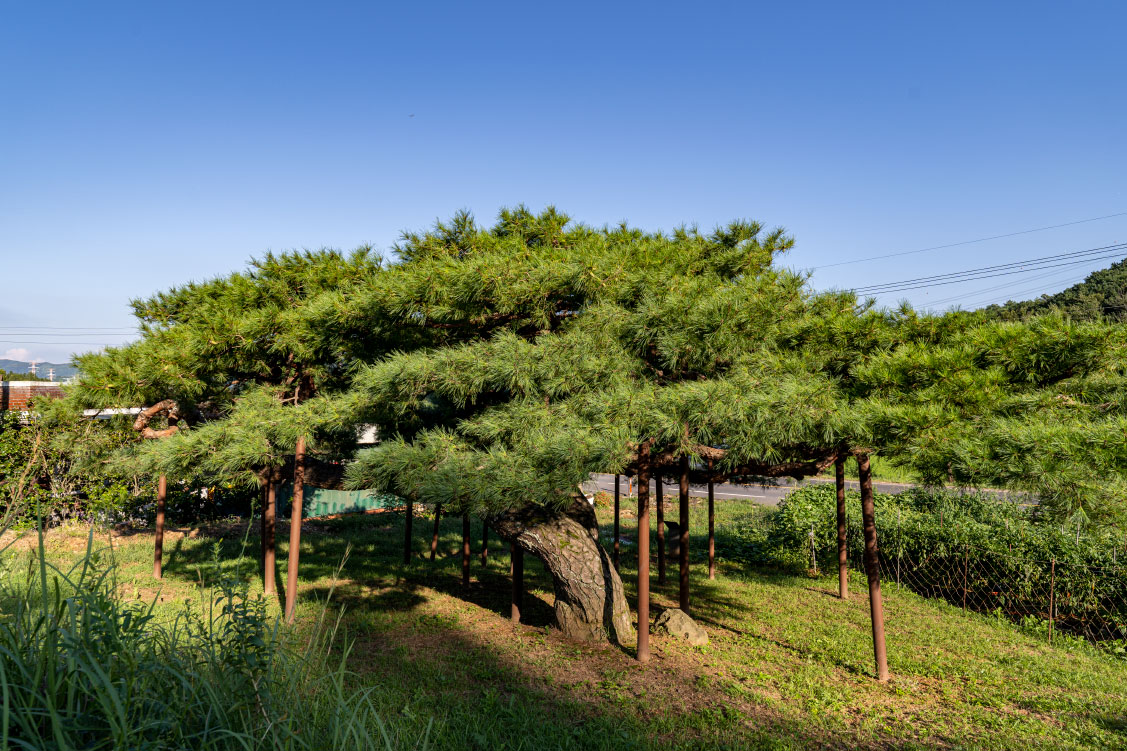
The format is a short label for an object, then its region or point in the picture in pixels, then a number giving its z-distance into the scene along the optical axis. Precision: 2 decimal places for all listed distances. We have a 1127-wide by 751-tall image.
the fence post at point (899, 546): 10.05
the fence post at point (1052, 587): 7.69
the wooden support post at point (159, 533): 9.50
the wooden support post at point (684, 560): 7.60
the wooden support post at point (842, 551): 8.86
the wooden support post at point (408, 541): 11.30
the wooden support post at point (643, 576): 6.23
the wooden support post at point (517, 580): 7.68
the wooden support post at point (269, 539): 8.52
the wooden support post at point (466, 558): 9.12
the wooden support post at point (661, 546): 10.47
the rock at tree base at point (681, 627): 7.09
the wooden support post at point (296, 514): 6.98
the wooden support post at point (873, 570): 6.01
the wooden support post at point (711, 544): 10.47
